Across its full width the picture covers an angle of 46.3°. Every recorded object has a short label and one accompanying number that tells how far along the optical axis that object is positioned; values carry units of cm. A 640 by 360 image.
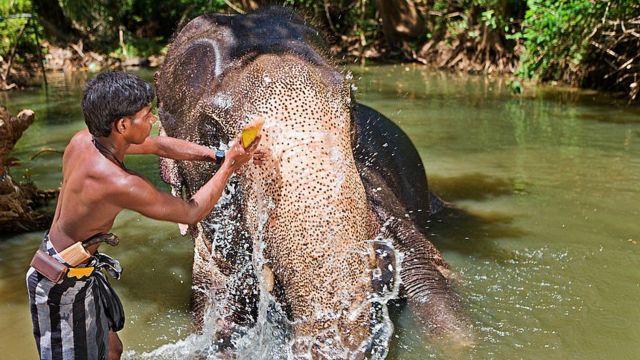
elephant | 237
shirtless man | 232
